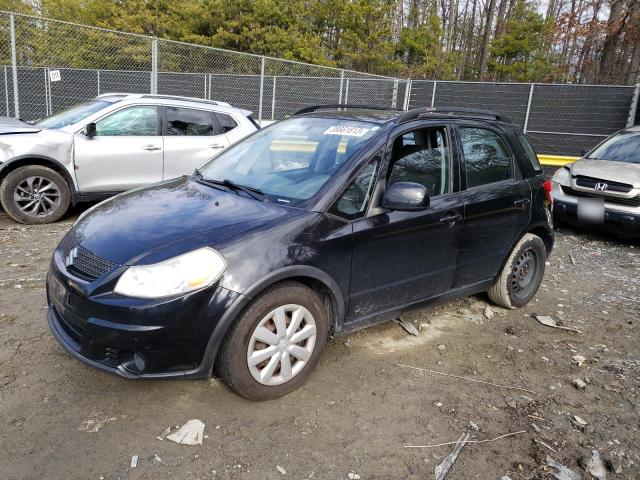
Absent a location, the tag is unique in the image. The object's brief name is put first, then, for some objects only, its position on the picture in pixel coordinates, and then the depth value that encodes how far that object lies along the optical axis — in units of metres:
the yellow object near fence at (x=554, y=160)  11.46
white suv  6.18
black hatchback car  2.52
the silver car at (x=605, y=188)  6.60
